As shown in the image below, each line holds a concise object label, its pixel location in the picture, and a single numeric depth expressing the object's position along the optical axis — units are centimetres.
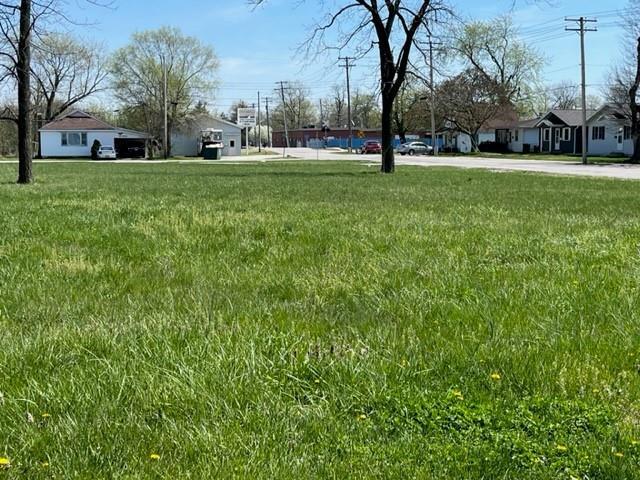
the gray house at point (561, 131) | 7081
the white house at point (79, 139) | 6906
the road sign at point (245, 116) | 7394
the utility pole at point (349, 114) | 8994
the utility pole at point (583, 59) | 4866
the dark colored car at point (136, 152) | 7006
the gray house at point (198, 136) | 7759
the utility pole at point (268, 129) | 13281
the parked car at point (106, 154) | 6406
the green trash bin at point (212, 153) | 6956
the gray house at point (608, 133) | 6203
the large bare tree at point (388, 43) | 2827
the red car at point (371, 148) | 8594
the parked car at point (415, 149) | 7688
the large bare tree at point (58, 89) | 7362
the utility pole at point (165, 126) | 6544
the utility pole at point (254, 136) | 14350
